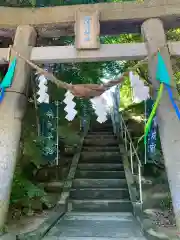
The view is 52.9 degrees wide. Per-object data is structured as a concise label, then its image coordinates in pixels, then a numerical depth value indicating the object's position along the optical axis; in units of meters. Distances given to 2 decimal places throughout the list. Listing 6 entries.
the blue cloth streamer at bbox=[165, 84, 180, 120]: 2.75
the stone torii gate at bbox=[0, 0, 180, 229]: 2.83
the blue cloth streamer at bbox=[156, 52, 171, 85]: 2.85
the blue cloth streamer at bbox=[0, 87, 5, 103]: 2.99
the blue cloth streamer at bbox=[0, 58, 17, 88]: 2.99
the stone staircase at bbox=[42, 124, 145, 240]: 2.91
